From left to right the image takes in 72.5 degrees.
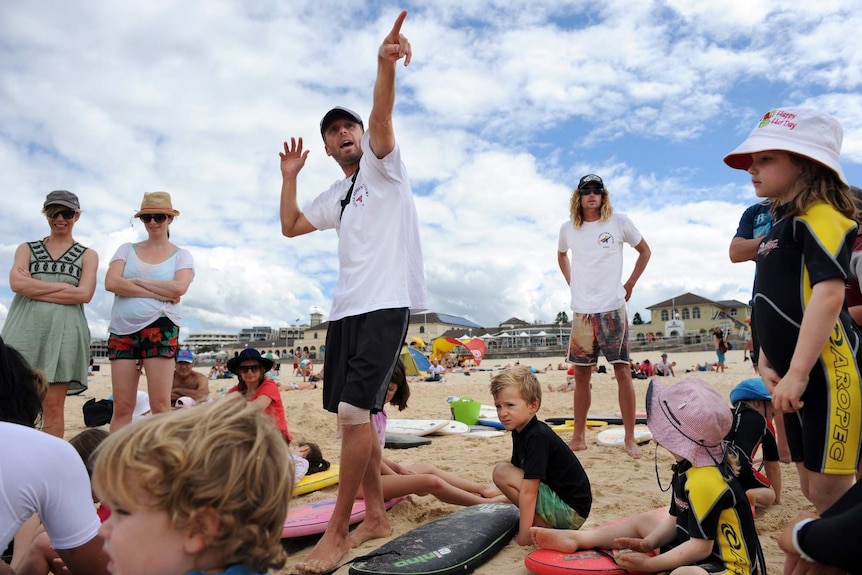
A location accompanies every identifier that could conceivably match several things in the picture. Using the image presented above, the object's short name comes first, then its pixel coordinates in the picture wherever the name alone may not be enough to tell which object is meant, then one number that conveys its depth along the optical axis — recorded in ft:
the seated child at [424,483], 11.66
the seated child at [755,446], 10.73
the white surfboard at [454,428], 22.62
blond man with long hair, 17.02
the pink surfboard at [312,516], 10.17
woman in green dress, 13.23
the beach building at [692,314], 243.40
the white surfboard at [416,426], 22.38
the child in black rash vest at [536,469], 9.80
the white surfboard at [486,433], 21.71
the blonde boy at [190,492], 3.90
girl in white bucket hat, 6.89
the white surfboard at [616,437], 17.92
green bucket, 25.93
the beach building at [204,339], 567.59
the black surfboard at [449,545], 8.21
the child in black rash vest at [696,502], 7.18
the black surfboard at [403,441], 20.12
